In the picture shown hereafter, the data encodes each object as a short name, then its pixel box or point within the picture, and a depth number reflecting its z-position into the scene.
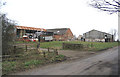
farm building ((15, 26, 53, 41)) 38.50
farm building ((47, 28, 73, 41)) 54.76
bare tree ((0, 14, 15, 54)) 10.52
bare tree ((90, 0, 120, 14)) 9.86
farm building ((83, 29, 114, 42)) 66.00
